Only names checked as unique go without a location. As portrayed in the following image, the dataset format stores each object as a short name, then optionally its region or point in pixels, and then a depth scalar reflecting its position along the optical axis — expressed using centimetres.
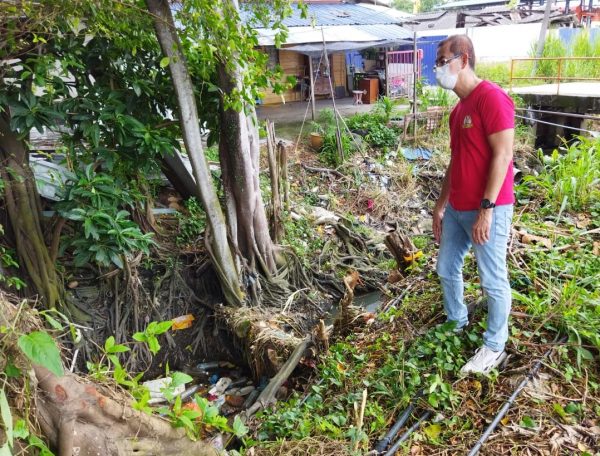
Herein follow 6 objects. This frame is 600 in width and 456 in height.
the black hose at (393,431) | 252
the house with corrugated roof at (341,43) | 1180
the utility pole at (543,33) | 1612
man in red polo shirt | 250
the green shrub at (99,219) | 421
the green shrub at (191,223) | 577
